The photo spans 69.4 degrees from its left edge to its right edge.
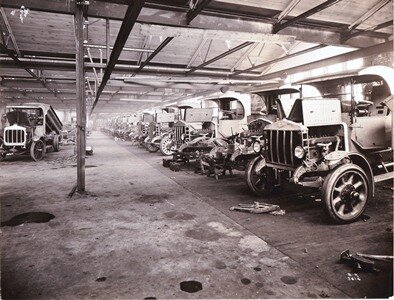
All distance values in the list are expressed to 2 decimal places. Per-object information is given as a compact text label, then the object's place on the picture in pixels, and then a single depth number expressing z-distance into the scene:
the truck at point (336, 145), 4.31
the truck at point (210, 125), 9.27
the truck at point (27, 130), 11.23
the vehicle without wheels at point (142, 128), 18.30
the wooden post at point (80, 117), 6.11
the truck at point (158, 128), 15.05
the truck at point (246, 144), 6.89
